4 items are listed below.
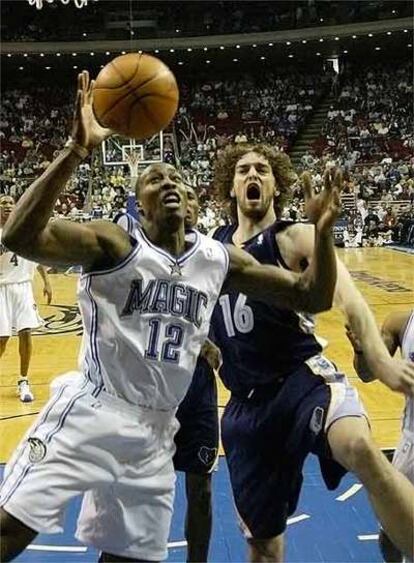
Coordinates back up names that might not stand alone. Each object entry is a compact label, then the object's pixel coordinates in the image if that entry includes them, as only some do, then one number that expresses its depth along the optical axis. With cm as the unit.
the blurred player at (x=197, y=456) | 336
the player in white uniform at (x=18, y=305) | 658
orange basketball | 311
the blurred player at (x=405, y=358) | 293
